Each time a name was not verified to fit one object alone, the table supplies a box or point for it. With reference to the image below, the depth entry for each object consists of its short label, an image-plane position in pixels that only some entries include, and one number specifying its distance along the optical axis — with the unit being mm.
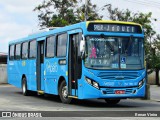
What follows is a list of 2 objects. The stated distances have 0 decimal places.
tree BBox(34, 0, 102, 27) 47031
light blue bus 16047
